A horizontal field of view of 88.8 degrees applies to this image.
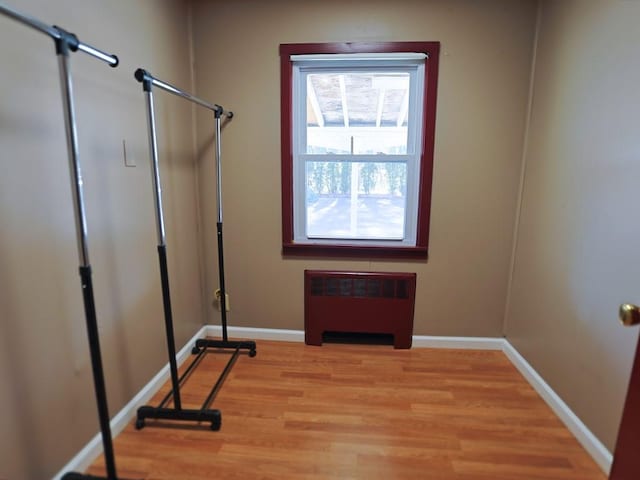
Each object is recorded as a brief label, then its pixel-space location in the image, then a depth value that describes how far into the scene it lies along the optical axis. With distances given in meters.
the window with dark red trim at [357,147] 2.20
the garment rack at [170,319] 1.38
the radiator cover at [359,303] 2.41
